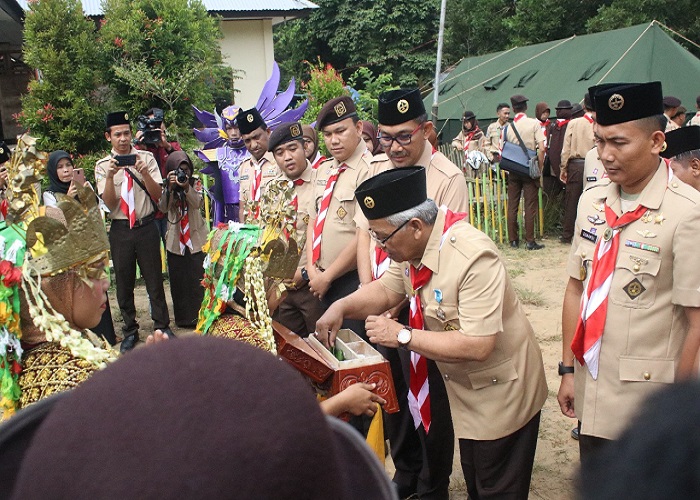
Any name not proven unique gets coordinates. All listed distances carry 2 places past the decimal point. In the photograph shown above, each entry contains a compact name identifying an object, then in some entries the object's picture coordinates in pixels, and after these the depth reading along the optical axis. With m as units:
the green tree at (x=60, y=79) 7.82
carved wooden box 2.72
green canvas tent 11.73
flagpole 10.16
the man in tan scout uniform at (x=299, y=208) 4.44
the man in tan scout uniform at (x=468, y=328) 2.50
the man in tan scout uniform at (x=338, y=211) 4.22
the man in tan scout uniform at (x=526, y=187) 9.05
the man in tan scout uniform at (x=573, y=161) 8.54
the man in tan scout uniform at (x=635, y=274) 2.35
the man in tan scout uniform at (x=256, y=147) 5.46
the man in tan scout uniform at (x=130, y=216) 5.62
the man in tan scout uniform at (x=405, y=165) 3.62
